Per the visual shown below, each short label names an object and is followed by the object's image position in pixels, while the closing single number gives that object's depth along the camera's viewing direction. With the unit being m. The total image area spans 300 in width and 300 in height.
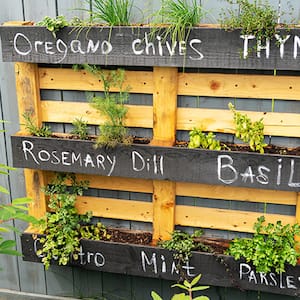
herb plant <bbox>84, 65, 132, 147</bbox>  2.54
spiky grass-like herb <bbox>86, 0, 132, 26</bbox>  2.39
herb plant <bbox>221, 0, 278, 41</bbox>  2.19
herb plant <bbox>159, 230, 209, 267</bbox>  2.69
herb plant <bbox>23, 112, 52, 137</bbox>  2.73
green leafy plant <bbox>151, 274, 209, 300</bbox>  1.29
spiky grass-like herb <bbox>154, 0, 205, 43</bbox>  2.29
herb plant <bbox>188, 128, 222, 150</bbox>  2.49
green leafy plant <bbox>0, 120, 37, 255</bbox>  1.56
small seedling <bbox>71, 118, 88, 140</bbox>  2.69
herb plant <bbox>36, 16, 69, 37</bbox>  2.41
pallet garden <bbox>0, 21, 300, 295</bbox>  2.36
